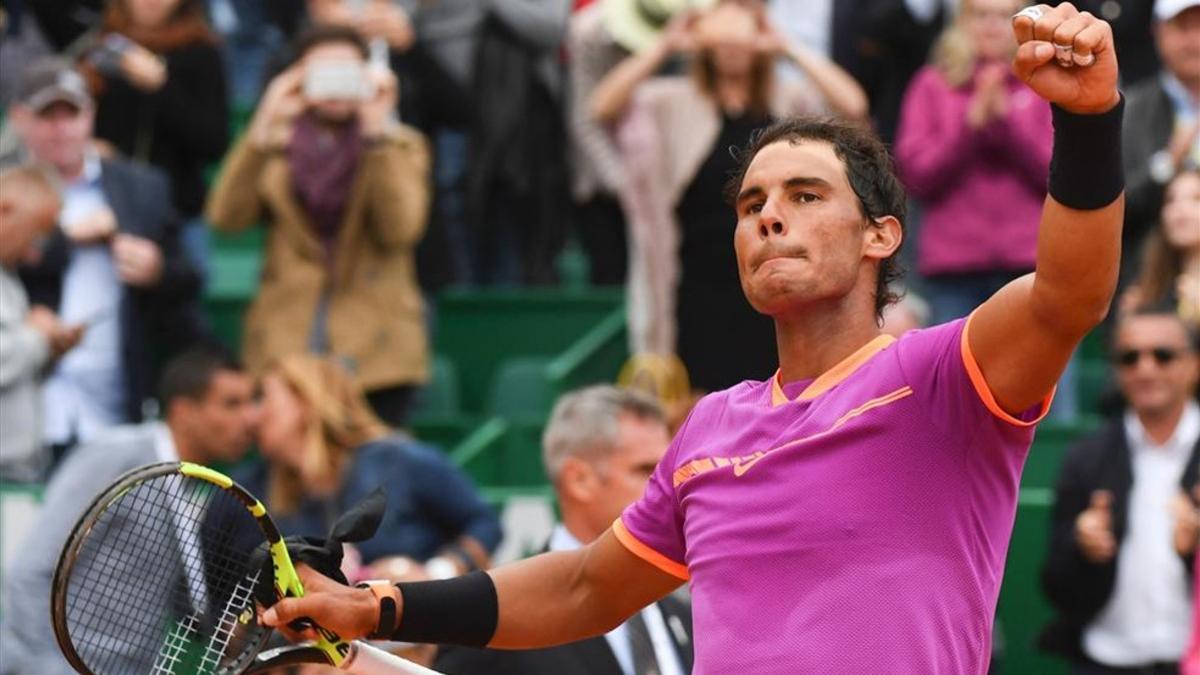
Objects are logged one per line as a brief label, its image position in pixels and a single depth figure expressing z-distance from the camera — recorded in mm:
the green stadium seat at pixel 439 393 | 20562
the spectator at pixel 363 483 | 14906
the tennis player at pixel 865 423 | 6891
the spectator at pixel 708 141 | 17391
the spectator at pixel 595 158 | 19391
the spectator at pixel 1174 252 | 16062
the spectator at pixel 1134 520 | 14484
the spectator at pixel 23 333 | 15695
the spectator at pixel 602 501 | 10992
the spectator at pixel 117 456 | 13344
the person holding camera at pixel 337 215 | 18000
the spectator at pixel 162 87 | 19078
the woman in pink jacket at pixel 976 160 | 17625
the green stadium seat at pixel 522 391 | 19812
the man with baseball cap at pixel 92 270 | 17250
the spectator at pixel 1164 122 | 16859
